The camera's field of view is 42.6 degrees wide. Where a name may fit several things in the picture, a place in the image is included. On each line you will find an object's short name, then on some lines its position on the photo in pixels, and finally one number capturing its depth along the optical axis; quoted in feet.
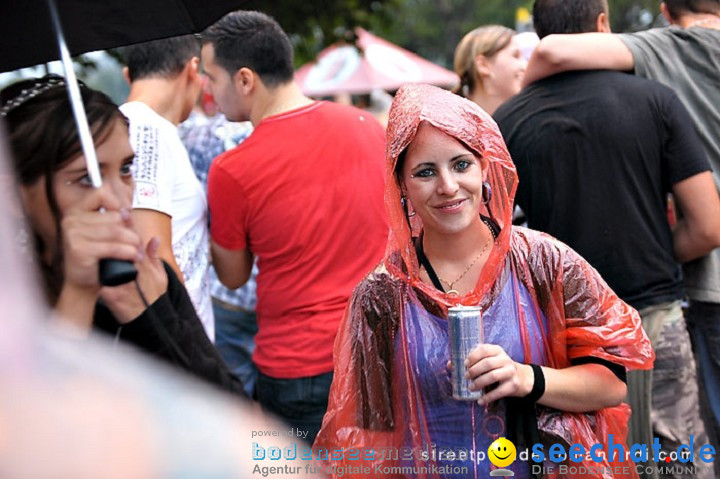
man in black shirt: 11.21
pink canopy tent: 45.70
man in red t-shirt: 12.21
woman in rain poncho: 7.95
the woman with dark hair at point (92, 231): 5.93
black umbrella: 7.50
